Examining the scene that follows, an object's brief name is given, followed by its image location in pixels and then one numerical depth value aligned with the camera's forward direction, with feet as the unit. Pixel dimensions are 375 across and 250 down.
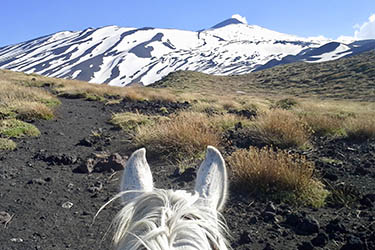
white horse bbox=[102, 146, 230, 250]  4.93
